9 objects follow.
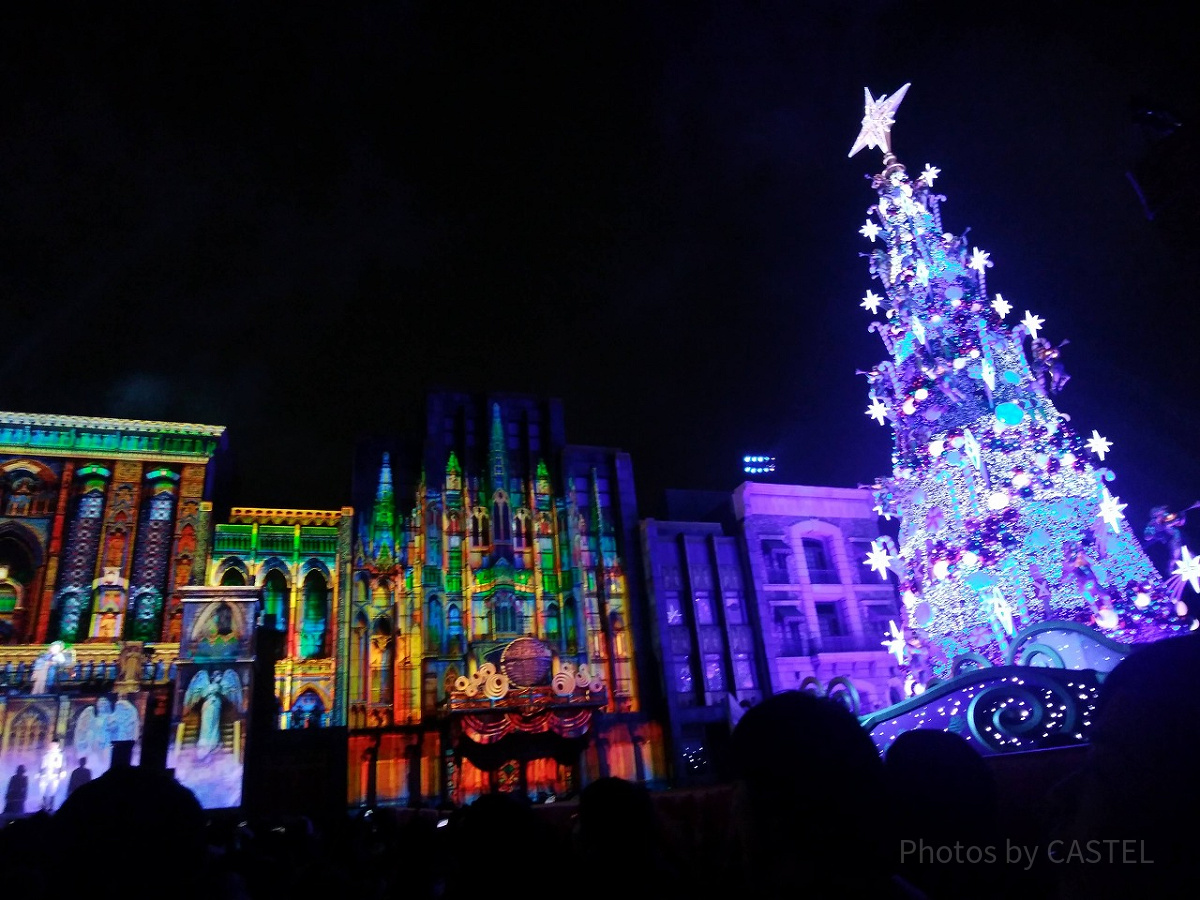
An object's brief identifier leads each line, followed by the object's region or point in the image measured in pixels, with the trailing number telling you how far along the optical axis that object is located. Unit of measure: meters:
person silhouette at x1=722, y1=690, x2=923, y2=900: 2.11
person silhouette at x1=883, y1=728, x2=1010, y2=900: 3.59
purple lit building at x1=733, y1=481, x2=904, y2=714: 37.84
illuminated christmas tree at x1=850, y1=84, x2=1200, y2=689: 16.84
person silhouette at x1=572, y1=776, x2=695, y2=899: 3.61
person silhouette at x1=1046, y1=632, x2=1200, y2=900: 1.51
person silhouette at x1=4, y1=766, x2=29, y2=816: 25.40
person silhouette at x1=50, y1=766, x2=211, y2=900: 2.50
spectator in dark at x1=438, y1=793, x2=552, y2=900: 3.16
